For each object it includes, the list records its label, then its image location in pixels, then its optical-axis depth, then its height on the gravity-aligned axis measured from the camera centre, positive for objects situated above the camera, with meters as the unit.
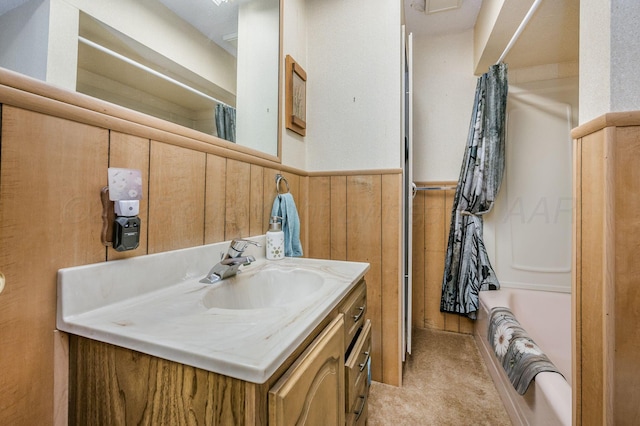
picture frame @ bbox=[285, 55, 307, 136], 1.43 +0.66
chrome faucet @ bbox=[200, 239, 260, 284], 0.81 -0.15
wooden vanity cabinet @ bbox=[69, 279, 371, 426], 0.40 -0.30
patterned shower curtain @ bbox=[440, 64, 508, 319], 1.90 +0.15
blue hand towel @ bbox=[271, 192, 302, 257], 1.28 -0.02
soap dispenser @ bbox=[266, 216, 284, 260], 1.16 -0.12
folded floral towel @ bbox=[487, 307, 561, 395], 1.08 -0.60
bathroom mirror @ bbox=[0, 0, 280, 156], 0.55 +0.44
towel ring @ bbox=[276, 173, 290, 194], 1.31 +0.17
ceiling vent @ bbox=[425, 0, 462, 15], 1.82 +1.46
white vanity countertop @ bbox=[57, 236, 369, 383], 0.41 -0.21
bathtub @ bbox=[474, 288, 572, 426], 1.07 -0.72
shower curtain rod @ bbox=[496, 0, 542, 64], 1.28 +1.02
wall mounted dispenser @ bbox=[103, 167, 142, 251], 0.61 +0.01
